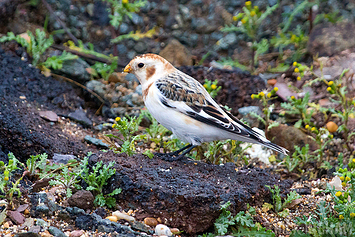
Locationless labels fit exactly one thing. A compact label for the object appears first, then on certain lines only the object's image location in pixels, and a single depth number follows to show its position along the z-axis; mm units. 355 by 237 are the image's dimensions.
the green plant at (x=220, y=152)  8531
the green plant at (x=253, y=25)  12227
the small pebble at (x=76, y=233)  5953
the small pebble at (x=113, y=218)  6332
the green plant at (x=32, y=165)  7055
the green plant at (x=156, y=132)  9033
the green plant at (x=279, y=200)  7189
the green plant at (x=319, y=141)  9055
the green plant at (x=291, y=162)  8984
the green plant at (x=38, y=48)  10891
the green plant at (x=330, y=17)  13898
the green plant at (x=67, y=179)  6665
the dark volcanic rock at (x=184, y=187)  6461
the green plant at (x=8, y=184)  6150
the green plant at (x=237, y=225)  6312
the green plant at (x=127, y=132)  7742
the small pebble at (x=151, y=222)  6398
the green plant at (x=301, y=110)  9977
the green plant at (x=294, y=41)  13430
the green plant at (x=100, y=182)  6605
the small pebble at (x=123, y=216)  6379
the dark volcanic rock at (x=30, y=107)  7980
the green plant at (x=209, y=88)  9812
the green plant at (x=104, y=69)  11625
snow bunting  7562
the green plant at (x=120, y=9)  11591
